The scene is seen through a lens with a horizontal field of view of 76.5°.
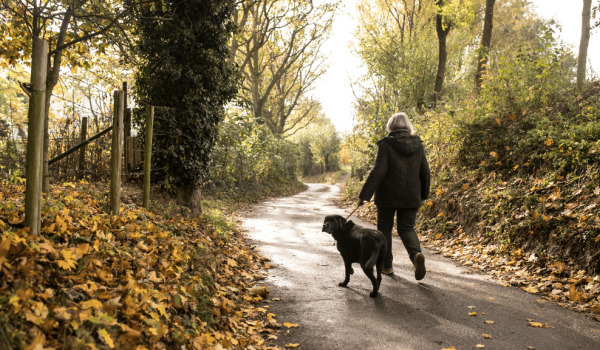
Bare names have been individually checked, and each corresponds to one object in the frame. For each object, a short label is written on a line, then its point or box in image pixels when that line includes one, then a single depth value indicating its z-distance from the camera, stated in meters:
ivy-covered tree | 8.24
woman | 5.00
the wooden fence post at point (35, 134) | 3.20
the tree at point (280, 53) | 20.00
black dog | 4.39
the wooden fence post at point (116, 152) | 5.50
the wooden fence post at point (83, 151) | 7.87
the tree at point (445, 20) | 13.70
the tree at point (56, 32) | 5.38
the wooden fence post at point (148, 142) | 7.00
